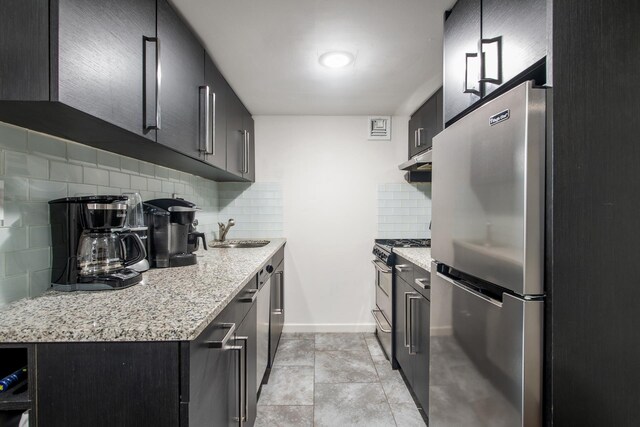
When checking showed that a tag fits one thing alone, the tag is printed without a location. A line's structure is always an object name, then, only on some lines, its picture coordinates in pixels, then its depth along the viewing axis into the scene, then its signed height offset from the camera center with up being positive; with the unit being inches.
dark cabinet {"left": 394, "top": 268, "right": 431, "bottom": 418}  62.1 -30.3
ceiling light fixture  67.8 +37.8
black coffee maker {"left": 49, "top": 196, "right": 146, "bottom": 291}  40.9 -4.4
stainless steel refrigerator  31.7 -6.7
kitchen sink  97.6 -11.0
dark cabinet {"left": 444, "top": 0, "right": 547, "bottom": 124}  34.1 +23.6
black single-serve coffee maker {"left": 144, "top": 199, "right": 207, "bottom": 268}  57.6 -3.9
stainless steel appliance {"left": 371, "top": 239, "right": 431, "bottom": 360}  86.2 -23.4
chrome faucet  103.6 -6.0
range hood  96.3 +15.7
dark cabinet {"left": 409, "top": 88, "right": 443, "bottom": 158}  83.5 +28.9
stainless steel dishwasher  63.8 -25.5
